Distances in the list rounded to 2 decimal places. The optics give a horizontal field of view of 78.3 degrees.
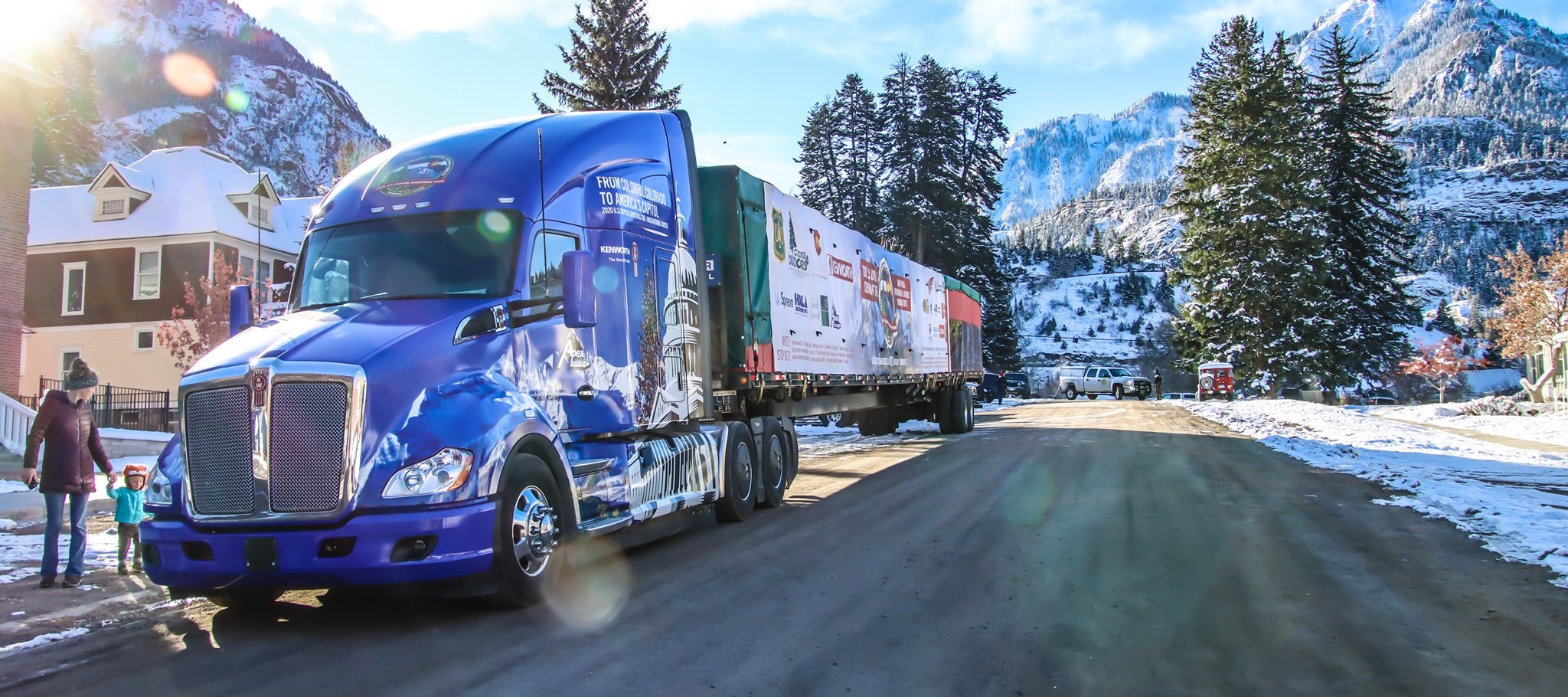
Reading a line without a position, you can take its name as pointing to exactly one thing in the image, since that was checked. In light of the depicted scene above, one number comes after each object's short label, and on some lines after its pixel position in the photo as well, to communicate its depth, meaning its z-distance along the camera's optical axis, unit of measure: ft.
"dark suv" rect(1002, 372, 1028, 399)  178.09
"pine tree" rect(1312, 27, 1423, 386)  155.33
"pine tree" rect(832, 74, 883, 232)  180.86
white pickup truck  166.61
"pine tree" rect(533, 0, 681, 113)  99.60
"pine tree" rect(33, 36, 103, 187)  201.16
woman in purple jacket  22.43
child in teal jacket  23.80
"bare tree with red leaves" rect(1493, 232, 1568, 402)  115.44
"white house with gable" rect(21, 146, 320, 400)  105.50
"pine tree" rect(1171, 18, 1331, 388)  126.82
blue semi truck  17.31
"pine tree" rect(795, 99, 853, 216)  185.16
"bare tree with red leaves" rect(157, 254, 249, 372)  87.35
